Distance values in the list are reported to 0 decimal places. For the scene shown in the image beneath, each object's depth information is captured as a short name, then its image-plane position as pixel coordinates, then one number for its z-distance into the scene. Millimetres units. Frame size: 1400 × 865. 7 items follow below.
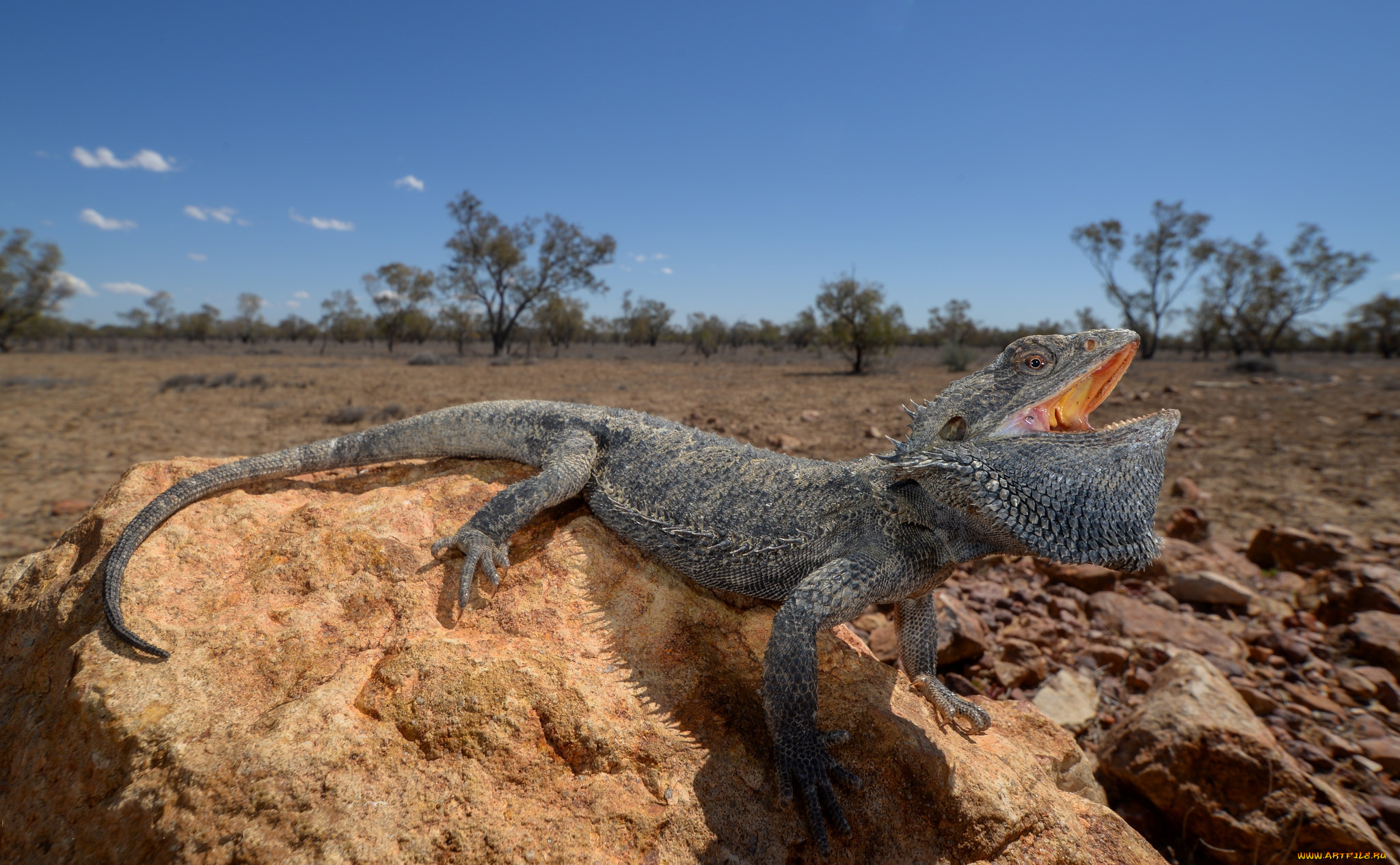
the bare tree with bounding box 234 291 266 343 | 54469
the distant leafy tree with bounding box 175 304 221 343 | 55156
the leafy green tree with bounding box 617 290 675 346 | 56938
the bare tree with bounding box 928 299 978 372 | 44469
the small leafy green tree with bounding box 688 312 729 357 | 41403
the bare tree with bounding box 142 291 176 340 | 52312
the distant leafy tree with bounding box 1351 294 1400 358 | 35562
